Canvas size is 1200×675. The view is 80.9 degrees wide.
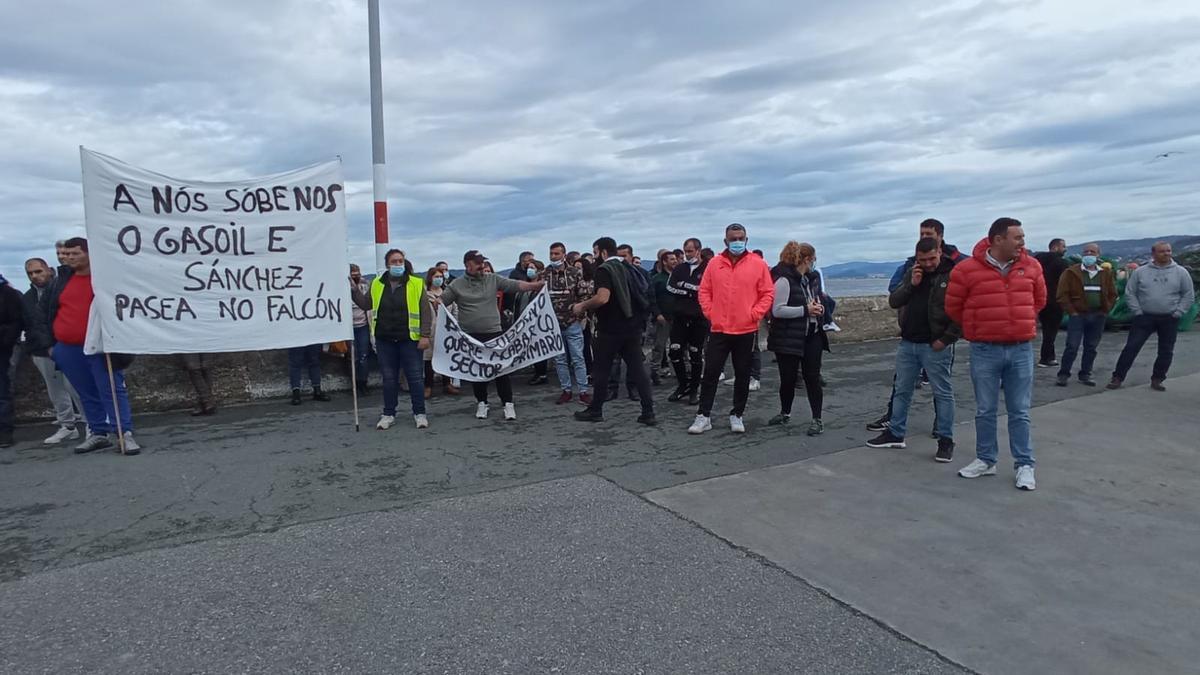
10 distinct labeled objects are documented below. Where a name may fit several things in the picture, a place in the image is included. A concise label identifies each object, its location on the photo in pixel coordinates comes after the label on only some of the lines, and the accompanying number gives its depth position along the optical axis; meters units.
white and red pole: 9.50
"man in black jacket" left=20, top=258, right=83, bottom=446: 7.12
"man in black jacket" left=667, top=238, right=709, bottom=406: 8.38
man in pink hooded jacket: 6.74
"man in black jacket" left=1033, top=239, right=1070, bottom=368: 10.57
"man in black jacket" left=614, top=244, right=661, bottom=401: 8.49
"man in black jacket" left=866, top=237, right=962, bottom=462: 5.82
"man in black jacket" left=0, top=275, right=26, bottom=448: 6.75
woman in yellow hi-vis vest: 7.22
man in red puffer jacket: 5.20
